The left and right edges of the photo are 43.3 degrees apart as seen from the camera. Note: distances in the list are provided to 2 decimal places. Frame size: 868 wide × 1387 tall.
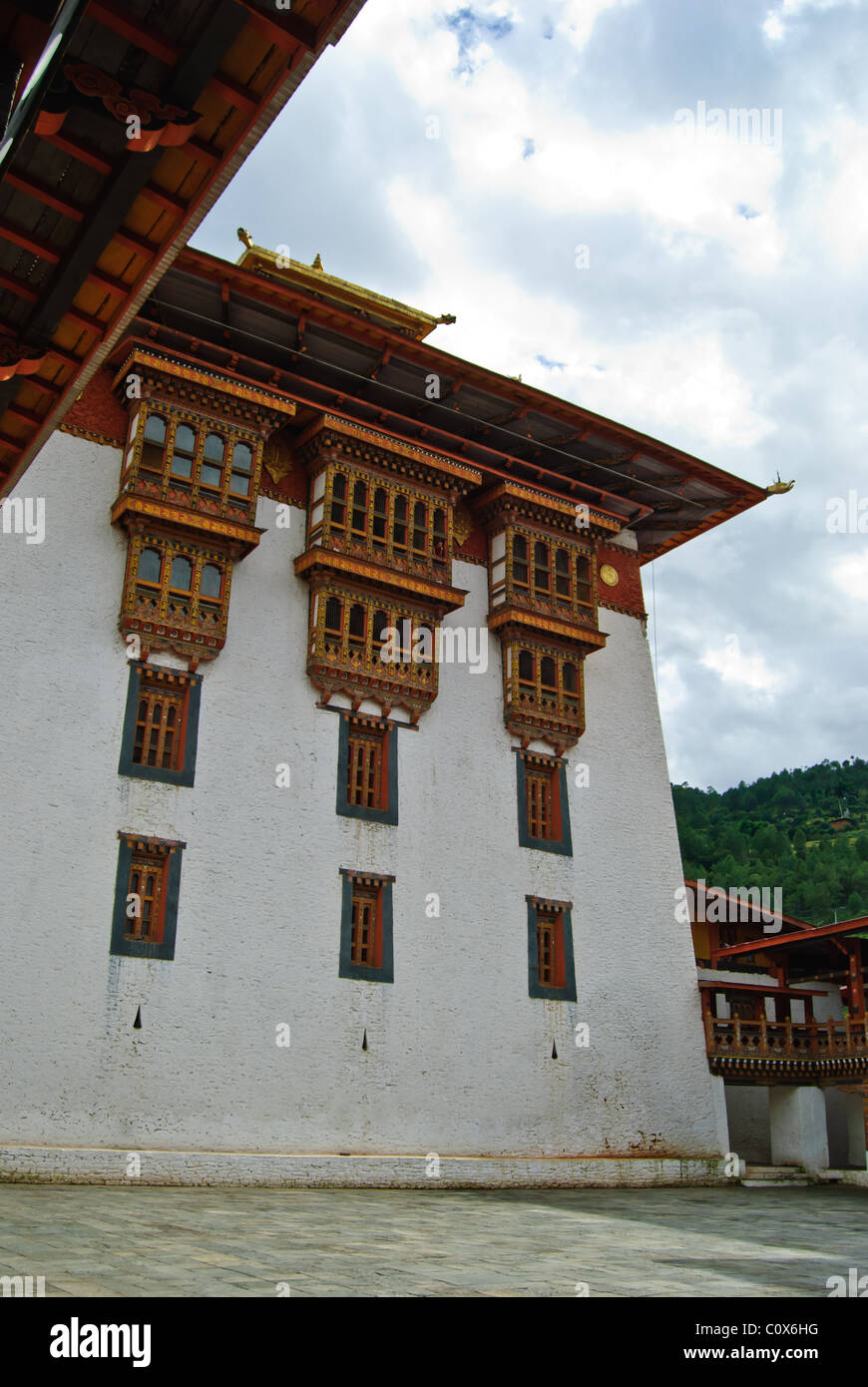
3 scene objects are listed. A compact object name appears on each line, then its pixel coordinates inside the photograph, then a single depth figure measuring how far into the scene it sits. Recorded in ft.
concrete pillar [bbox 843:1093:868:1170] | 79.61
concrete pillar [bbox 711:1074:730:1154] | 69.41
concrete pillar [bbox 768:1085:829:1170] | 70.13
